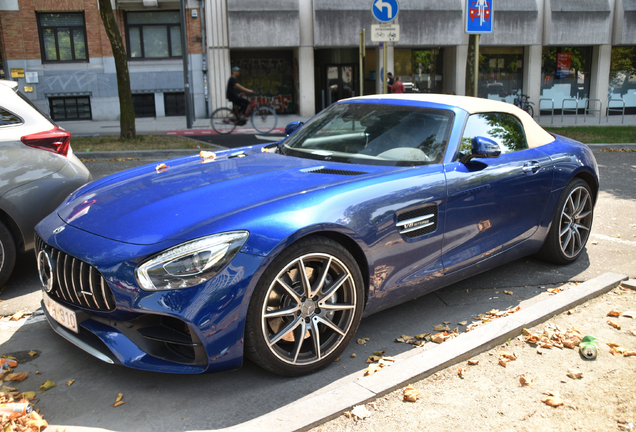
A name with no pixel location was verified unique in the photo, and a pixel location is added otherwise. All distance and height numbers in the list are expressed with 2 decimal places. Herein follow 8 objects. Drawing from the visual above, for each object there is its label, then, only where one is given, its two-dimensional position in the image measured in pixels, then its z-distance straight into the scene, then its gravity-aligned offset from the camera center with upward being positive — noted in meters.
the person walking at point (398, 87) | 19.32 +0.02
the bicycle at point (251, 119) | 15.72 -0.77
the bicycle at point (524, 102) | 23.97 -0.72
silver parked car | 4.21 -0.57
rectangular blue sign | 10.88 +1.31
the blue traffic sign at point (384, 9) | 10.46 +1.41
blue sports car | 2.68 -0.75
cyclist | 15.64 -0.24
